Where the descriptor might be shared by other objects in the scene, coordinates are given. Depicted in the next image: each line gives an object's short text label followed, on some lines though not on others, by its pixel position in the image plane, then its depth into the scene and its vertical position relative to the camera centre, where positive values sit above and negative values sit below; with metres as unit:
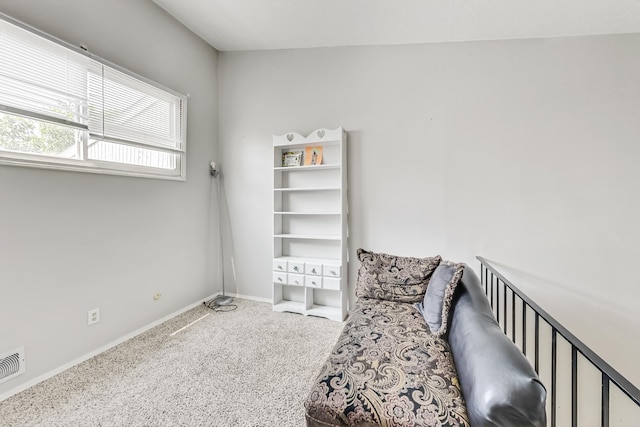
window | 1.69 +0.72
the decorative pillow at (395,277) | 1.97 -0.48
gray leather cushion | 0.84 -0.56
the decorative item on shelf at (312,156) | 2.93 +0.58
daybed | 0.89 -0.68
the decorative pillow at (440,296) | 1.59 -0.51
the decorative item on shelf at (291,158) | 3.02 +0.57
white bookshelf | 2.78 -0.20
